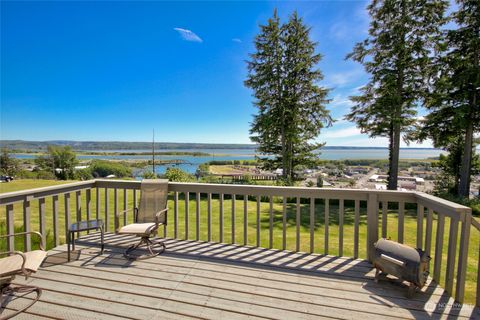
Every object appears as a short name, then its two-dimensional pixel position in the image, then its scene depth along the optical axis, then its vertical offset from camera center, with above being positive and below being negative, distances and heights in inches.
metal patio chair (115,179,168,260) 130.0 -37.5
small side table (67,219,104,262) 113.7 -41.6
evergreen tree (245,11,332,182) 521.3 +162.1
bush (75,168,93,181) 1231.7 -138.2
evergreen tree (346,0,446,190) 391.9 +175.3
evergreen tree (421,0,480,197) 362.9 +114.2
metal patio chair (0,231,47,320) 70.8 -40.4
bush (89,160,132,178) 1150.5 -106.5
